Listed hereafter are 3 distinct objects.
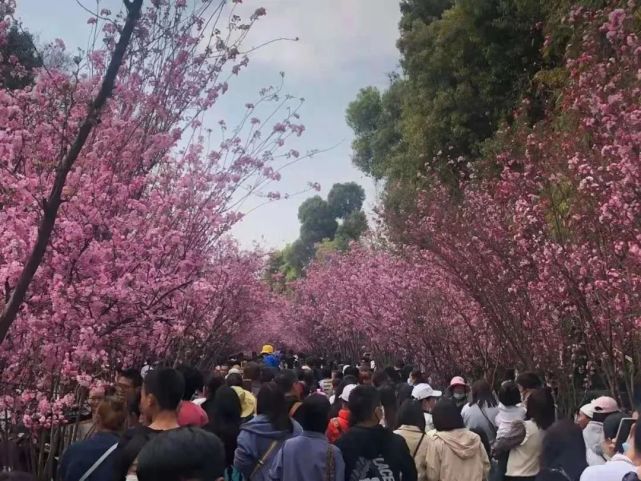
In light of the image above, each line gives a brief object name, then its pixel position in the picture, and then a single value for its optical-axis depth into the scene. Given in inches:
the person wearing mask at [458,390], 349.1
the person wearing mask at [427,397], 302.2
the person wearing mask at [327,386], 466.8
